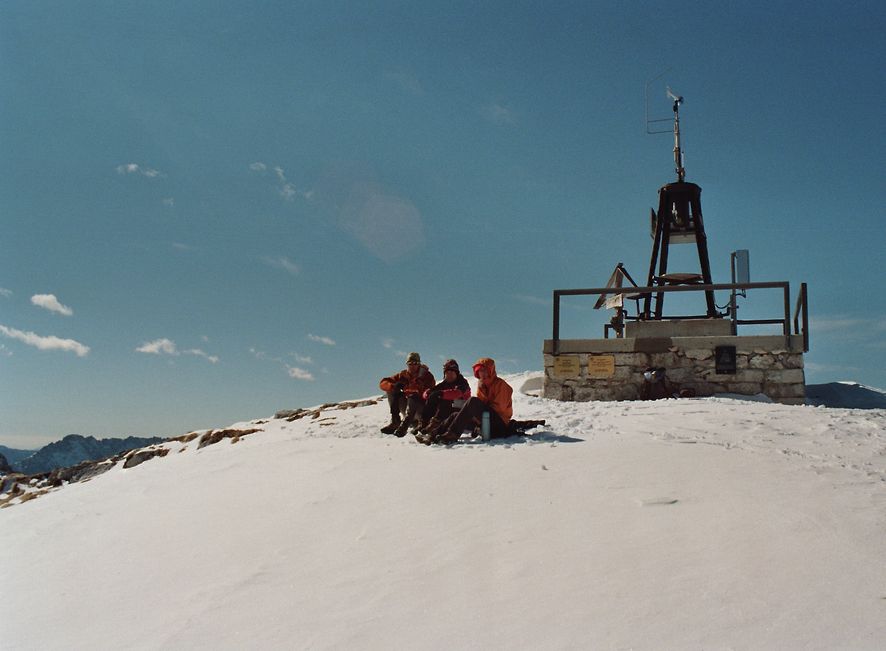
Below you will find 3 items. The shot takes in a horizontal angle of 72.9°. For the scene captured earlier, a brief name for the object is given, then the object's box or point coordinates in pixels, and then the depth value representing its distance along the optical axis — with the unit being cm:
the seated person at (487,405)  735
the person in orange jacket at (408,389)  859
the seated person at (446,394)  781
